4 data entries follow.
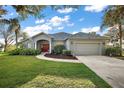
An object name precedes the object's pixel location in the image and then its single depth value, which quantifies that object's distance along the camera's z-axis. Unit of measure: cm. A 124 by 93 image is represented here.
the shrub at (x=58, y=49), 644
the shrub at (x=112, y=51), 552
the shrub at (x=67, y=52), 631
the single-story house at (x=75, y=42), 632
